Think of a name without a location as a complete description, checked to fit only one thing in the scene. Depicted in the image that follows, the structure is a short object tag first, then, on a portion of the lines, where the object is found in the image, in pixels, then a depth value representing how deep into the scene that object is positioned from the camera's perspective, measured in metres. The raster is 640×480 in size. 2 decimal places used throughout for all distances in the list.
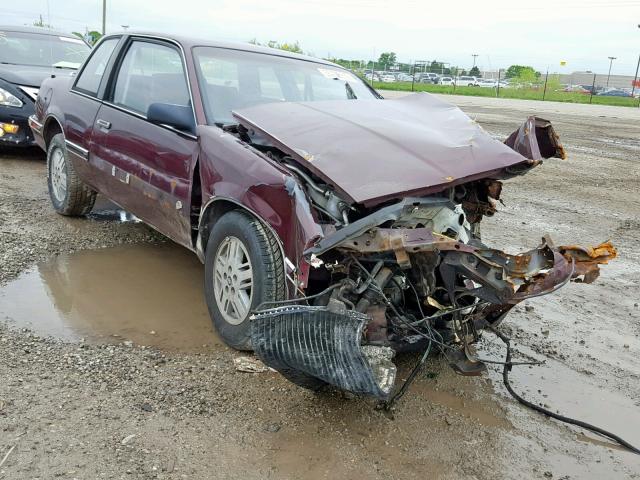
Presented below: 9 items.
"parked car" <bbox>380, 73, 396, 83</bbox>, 52.90
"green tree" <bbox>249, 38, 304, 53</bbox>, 43.11
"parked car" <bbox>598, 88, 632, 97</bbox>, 52.52
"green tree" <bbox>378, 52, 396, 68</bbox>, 90.88
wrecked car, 2.78
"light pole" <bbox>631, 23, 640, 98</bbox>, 49.04
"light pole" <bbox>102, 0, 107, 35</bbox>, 32.93
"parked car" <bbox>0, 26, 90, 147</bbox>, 8.07
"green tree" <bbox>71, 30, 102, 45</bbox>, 38.65
